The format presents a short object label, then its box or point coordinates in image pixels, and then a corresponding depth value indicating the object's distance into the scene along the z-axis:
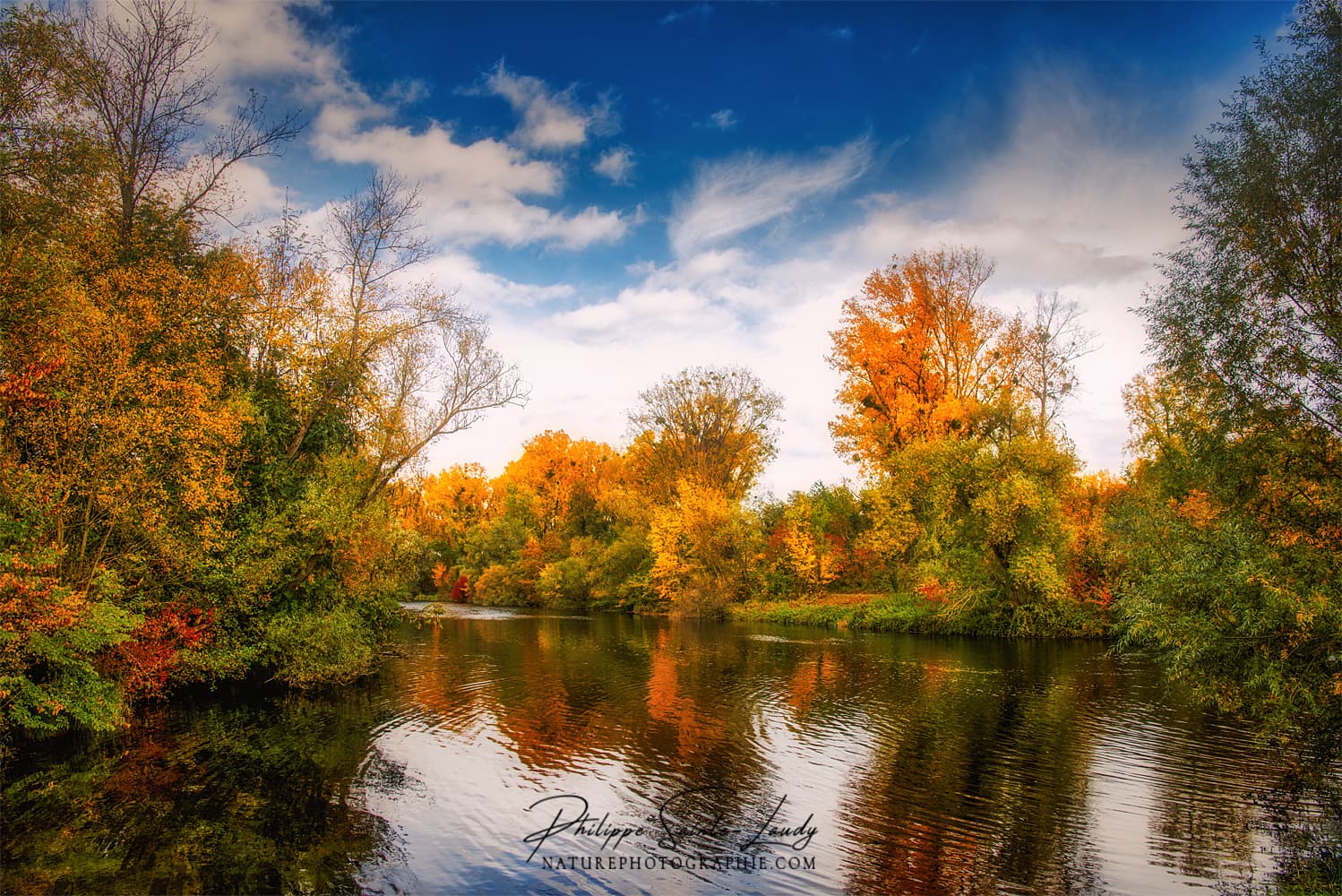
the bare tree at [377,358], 21.75
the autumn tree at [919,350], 38.34
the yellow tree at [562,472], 65.25
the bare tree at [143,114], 17.98
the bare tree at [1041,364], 38.56
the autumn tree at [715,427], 52.59
